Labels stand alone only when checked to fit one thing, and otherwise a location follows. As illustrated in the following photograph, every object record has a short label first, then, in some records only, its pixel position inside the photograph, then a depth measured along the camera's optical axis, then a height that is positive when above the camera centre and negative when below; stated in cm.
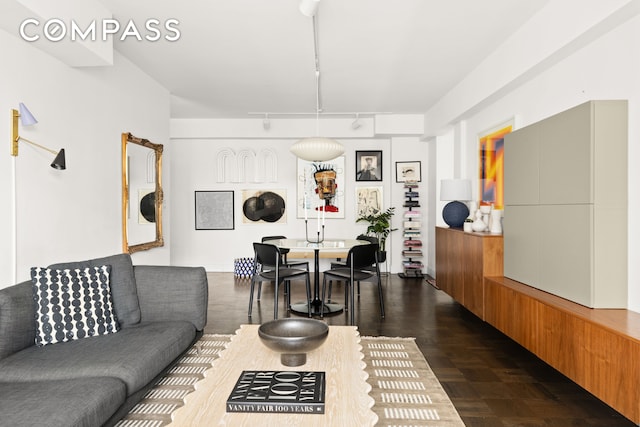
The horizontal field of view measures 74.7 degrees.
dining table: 452 -44
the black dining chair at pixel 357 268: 432 -64
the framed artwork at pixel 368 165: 784 +81
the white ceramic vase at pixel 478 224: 441 -17
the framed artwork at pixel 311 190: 782 +35
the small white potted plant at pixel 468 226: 448 -19
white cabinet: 262 +3
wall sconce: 281 +59
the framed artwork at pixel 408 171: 763 +67
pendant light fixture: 449 +65
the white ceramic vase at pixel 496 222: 416 -14
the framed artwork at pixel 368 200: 783 +16
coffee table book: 158 -73
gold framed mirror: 439 +17
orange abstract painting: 460 +50
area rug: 236 -118
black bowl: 195 -63
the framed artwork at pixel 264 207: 791 +3
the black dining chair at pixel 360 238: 514 -43
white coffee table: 152 -76
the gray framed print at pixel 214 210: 792 -2
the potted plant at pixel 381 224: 718 -29
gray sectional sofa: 181 -79
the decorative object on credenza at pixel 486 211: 453 -3
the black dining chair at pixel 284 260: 522 -68
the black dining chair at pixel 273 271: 438 -70
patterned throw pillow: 247 -59
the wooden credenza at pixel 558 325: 212 -77
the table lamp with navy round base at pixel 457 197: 507 +13
